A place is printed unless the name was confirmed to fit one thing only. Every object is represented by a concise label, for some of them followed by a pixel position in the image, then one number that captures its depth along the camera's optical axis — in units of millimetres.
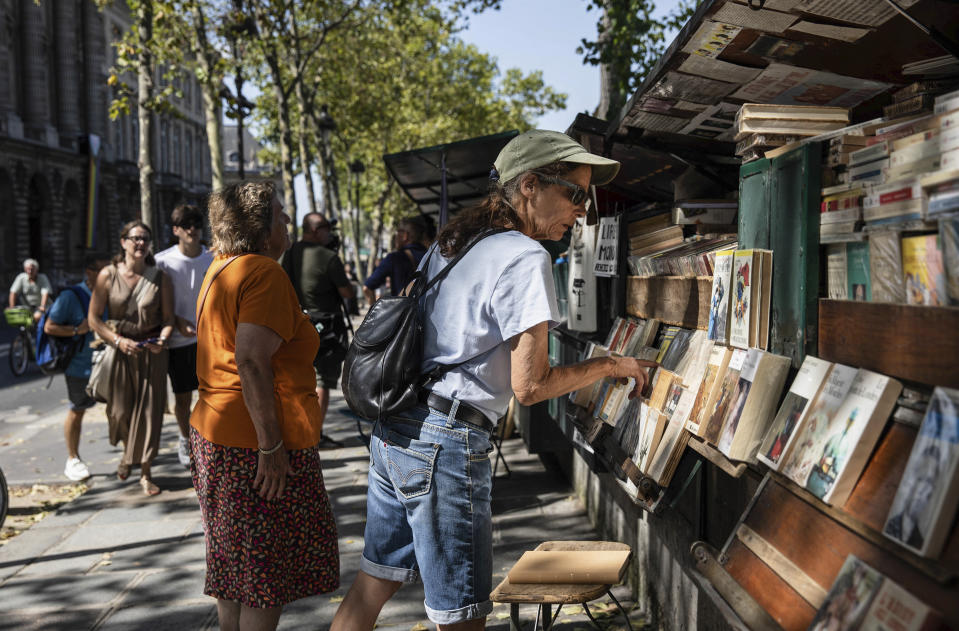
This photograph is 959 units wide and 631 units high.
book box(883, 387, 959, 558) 1517
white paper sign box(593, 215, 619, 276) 4453
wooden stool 3041
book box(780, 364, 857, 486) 2008
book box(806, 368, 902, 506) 1841
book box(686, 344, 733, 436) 2707
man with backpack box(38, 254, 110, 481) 7094
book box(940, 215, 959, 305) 1696
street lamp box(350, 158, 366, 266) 30125
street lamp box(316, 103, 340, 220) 21280
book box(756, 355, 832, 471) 2135
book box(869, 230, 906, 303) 1946
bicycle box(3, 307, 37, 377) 14977
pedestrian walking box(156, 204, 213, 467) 6887
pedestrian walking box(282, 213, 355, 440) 7582
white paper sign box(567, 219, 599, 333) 4961
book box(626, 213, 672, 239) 4238
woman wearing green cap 2506
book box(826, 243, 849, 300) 2268
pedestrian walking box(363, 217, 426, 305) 8758
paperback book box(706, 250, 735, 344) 2795
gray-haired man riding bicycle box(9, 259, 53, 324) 16875
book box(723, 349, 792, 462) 2395
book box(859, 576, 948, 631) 1466
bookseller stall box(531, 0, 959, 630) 1711
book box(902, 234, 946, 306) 1770
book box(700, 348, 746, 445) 2582
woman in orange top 3115
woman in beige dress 6680
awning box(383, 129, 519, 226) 6992
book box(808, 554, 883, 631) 1636
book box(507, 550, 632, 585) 3178
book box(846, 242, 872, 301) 2156
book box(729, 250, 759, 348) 2609
